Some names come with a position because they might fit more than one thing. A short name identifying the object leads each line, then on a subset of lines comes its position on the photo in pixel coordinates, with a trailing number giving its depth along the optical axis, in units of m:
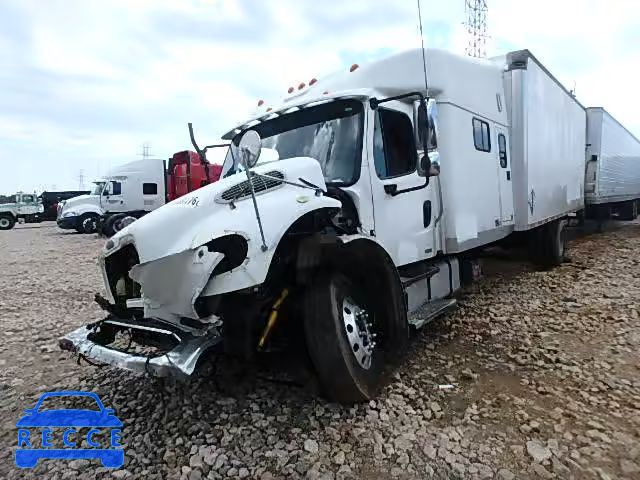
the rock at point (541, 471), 2.70
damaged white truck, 2.98
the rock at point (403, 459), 2.87
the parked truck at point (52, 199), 36.84
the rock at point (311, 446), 3.00
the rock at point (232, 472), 2.79
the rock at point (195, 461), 2.88
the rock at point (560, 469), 2.69
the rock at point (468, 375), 4.00
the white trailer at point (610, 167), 11.95
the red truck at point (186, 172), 15.92
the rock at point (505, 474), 2.69
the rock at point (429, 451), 2.91
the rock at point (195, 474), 2.77
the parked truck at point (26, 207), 34.41
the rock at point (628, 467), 2.71
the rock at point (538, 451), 2.86
